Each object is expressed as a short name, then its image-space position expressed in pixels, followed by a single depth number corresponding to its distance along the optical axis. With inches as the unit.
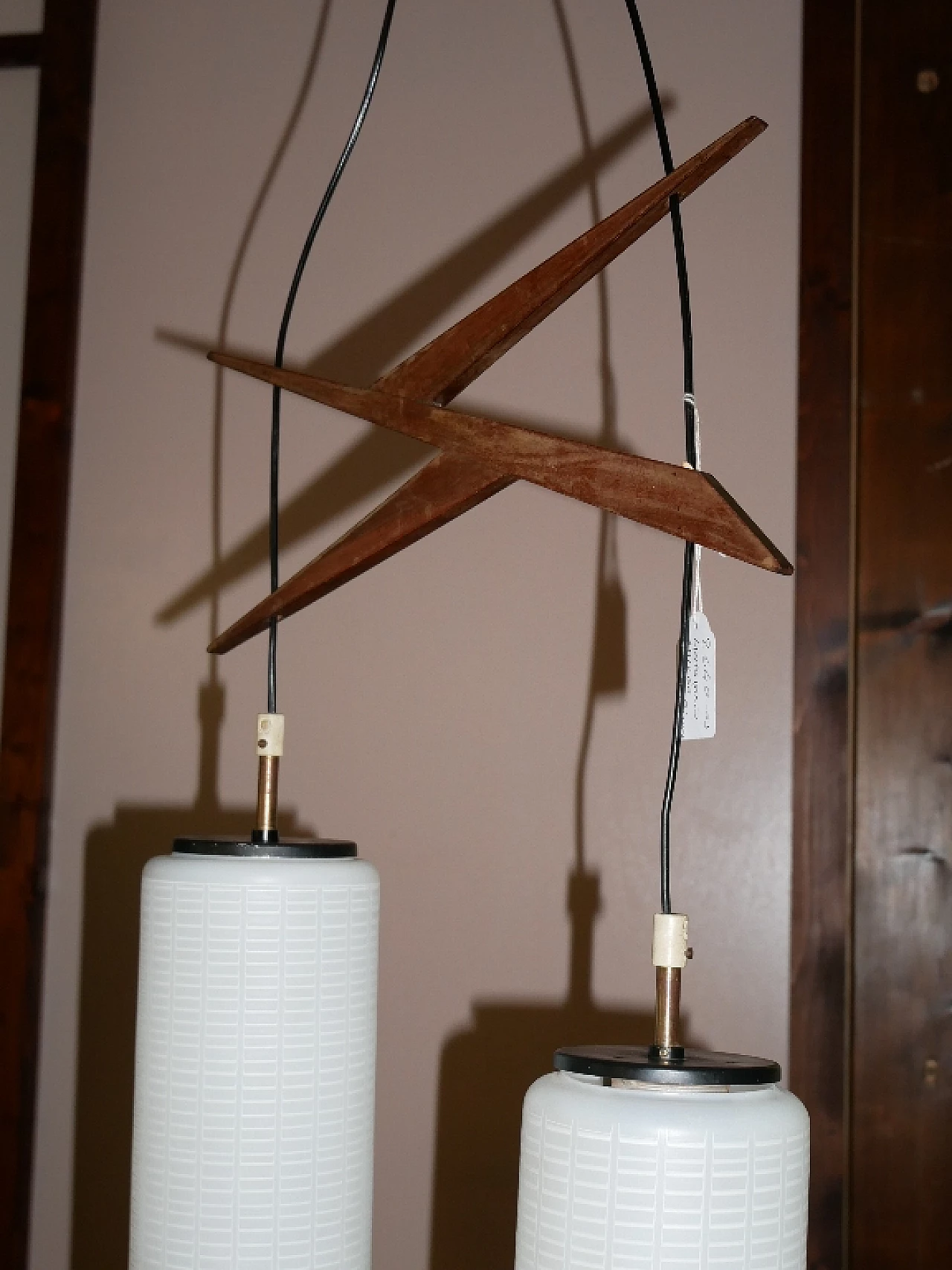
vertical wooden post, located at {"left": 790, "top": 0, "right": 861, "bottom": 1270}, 66.2
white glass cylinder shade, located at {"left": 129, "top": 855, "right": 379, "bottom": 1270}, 37.4
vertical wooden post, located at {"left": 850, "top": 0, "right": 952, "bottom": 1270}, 66.3
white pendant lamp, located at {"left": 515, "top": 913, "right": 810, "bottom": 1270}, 28.0
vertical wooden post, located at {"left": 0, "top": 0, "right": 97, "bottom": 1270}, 72.9
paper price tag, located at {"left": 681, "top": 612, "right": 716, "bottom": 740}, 38.9
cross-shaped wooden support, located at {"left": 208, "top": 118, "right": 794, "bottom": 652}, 32.5
